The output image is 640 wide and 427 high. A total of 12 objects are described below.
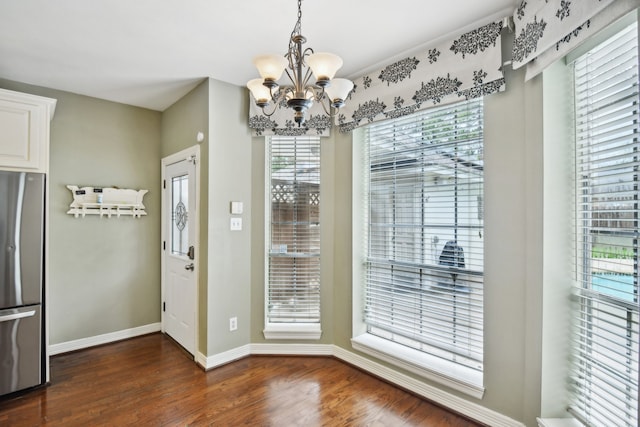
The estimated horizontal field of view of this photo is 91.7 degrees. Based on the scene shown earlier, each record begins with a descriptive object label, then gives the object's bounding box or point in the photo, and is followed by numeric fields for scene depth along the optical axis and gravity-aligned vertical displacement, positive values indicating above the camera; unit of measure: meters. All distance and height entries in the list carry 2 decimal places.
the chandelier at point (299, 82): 1.45 +0.67
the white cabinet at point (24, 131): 2.35 +0.65
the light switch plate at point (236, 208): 2.92 +0.06
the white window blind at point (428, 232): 2.21 -0.13
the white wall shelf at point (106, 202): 3.21 +0.14
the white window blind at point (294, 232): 3.08 -0.17
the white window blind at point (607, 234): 1.46 -0.10
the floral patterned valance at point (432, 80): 2.01 +1.01
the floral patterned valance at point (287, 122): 2.92 +0.88
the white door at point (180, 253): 3.05 -0.41
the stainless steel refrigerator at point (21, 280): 2.30 -0.50
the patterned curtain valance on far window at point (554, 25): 1.36 +0.93
